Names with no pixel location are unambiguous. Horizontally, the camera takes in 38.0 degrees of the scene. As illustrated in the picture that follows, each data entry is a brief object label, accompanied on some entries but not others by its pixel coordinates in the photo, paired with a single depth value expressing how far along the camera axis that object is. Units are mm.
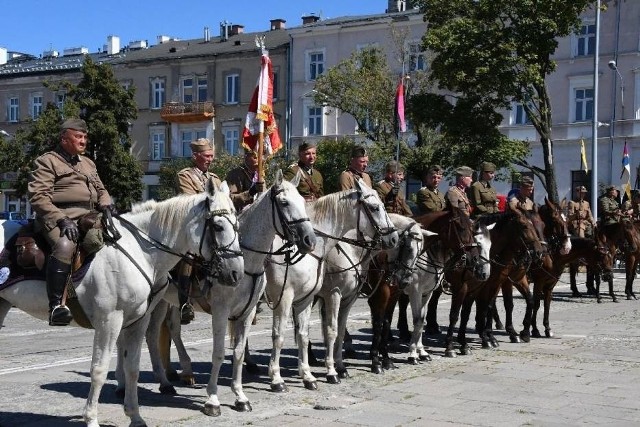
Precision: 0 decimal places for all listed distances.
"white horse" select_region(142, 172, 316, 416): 9258
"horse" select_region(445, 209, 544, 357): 14414
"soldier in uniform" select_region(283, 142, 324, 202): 11703
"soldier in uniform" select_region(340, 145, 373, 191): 12023
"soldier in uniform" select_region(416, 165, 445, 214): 14500
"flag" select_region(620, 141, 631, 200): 34531
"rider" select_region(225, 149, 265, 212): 11109
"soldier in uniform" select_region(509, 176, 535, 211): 15842
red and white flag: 12641
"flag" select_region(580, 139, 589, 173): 38141
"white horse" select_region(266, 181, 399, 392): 10383
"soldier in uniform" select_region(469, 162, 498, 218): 15336
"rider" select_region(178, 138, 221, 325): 10195
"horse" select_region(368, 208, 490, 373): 12875
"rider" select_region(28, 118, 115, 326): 7828
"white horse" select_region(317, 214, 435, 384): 11141
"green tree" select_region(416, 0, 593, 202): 32969
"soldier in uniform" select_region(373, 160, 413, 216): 13734
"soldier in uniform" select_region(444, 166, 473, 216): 13359
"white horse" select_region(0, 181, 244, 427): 7906
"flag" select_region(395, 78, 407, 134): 22083
